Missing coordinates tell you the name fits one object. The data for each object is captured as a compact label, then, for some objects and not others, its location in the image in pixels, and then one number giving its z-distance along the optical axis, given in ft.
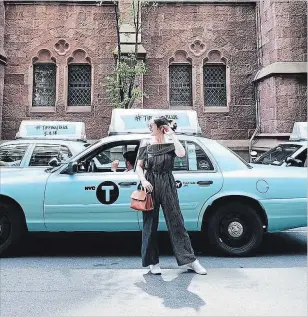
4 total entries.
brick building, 43.14
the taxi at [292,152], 23.71
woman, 13.89
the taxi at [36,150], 23.07
